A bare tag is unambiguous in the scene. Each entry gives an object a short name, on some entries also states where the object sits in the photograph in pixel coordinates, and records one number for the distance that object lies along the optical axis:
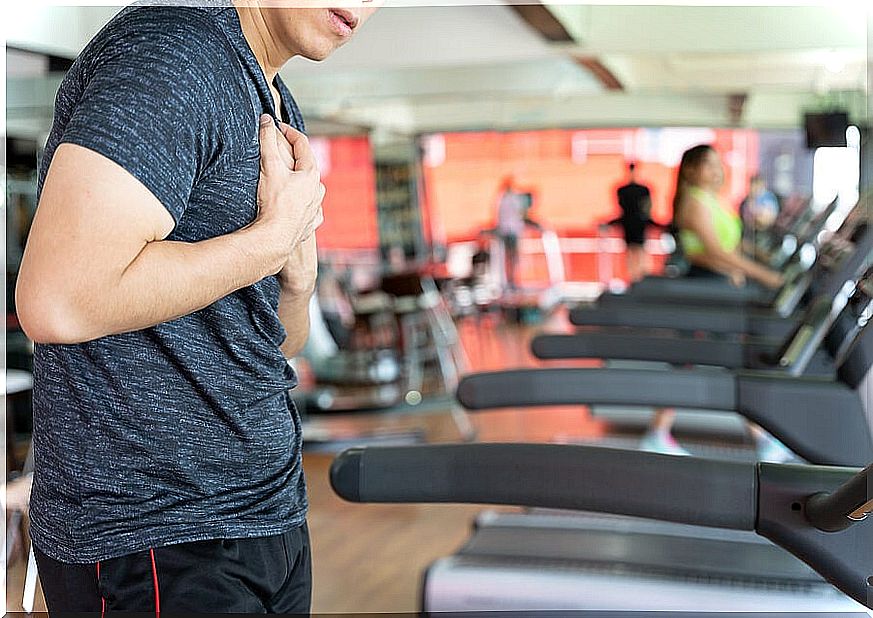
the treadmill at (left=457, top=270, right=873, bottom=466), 1.63
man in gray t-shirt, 0.83
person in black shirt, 5.16
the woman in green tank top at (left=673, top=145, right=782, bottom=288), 4.47
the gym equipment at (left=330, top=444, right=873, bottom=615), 1.11
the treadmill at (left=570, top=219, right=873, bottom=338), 3.15
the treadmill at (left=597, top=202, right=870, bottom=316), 3.81
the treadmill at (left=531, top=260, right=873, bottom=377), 2.41
